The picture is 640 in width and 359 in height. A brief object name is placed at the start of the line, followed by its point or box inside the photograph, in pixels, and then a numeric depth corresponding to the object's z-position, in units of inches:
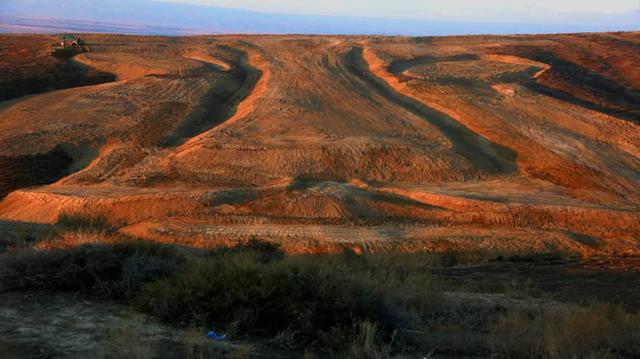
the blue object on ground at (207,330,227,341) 602.5
